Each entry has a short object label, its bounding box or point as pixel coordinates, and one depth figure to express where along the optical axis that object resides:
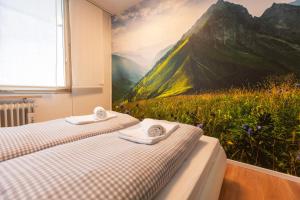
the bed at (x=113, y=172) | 0.51
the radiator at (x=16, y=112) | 1.84
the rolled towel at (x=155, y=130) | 1.01
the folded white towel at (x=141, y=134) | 0.95
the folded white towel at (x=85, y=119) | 1.37
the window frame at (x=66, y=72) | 2.08
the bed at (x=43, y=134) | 0.87
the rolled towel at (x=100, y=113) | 1.54
